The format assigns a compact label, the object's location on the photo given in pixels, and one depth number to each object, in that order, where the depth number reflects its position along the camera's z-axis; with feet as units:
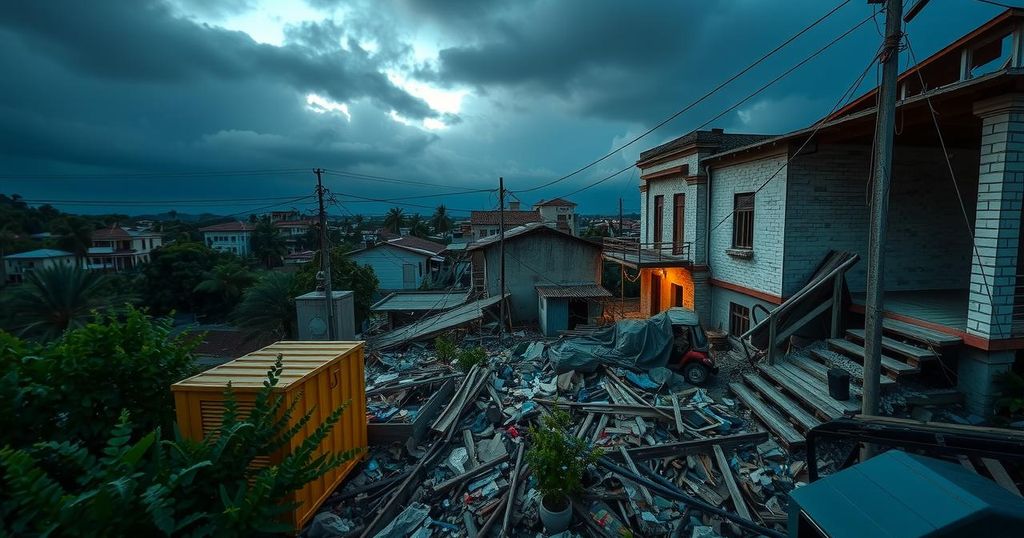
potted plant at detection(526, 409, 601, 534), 20.84
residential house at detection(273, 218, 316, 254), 281.95
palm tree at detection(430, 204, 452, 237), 283.85
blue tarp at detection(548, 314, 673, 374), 38.91
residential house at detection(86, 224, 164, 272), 206.39
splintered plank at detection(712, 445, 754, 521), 21.86
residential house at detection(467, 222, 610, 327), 75.00
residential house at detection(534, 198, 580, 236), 248.52
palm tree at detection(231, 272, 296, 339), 76.48
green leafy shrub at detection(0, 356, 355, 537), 9.57
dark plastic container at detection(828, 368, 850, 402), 27.43
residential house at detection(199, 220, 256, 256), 288.51
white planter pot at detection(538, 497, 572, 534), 20.71
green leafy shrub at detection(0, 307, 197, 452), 14.97
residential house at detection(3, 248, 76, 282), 165.37
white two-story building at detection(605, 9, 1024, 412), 25.72
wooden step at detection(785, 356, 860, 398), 28.95
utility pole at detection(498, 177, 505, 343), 59.02
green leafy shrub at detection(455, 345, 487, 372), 40.57
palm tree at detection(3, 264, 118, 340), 65.41
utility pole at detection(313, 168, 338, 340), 47.65
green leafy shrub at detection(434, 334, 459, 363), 46.47
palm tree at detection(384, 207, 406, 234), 266.57
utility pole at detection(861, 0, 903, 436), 19.92
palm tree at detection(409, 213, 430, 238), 256.32
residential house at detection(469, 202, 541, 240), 187.32
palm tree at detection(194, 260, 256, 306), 127.44
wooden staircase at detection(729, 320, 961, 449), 27.32
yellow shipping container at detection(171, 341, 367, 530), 18.67
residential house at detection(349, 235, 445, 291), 133.80
